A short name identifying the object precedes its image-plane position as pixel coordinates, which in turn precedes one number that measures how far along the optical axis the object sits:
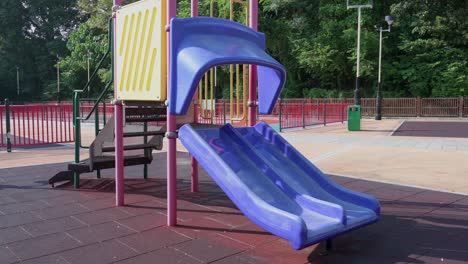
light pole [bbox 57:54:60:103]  53.97
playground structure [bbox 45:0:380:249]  3.91
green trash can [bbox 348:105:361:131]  19.08
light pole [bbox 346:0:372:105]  25.31
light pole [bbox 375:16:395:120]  27.38
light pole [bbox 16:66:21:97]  63.36
